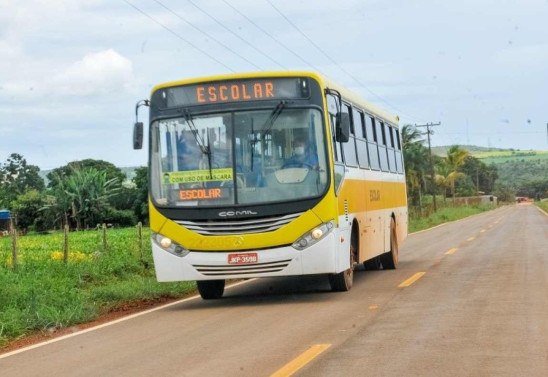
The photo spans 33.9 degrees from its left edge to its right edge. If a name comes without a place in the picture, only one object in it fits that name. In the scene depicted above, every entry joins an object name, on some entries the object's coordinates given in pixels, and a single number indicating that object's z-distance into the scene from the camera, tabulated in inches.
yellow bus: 490.3
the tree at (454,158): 4003.4
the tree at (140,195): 2997.0
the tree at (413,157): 2800.2
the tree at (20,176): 4320.1
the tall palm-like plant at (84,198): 2903.5
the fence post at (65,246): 710.0
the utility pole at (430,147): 2998.5
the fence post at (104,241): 814.8
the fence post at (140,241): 798.7
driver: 495.5
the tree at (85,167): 3481.8
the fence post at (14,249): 662.0
